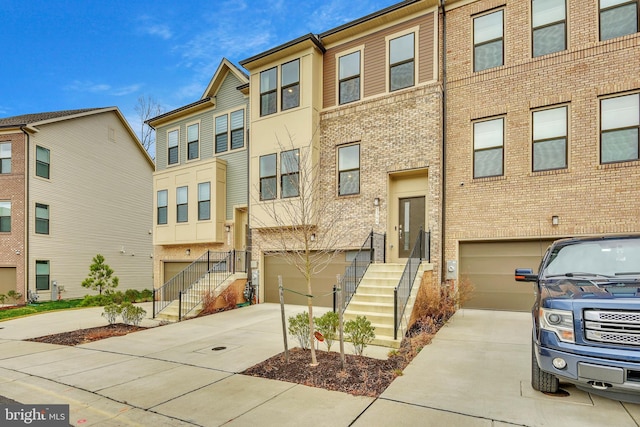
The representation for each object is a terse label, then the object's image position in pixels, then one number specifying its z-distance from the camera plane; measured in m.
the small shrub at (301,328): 6.44
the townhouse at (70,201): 17.47
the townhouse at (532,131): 8.66
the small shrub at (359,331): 5.95
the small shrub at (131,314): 9.77
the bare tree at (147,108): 32.34
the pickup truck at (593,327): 3.48
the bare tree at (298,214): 11.75
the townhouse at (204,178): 14.96
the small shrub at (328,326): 6.21
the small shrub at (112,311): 9.90
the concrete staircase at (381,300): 7.22
